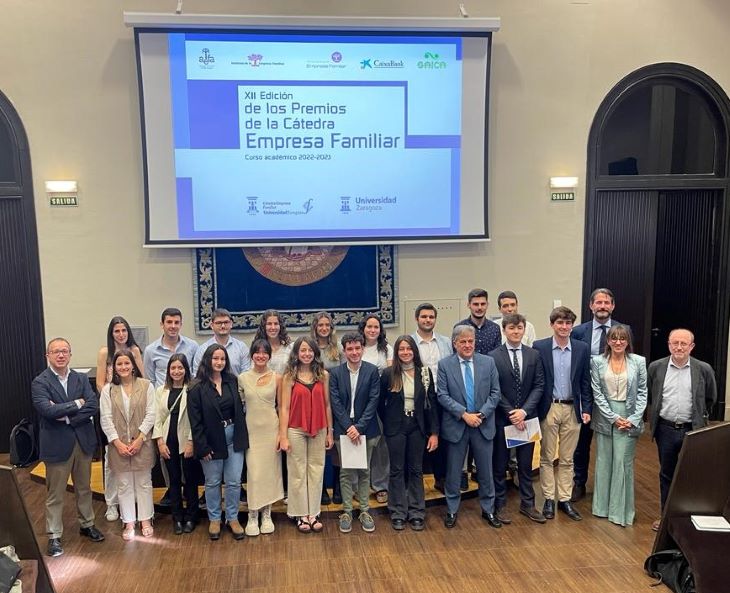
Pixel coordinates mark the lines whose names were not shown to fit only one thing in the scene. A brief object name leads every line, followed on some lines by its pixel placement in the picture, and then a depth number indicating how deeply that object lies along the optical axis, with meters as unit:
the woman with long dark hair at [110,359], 4.92
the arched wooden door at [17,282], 6.17
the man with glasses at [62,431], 4.41
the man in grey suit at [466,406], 4.67
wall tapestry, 6.48
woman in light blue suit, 4.66
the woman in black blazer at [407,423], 4.67
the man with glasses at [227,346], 5.11
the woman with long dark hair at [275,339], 4.99
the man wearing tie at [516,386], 4.75
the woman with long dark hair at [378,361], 4.96
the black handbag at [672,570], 3.80
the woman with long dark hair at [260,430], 4.65
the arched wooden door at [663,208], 6.89
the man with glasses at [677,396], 4.48
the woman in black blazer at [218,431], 4.51
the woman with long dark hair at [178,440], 4.61
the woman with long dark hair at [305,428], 4.64
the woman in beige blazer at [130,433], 4.54
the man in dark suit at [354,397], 4.65
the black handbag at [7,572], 3.12
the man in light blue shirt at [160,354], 5.19
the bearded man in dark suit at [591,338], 5.14
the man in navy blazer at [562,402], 4.84
